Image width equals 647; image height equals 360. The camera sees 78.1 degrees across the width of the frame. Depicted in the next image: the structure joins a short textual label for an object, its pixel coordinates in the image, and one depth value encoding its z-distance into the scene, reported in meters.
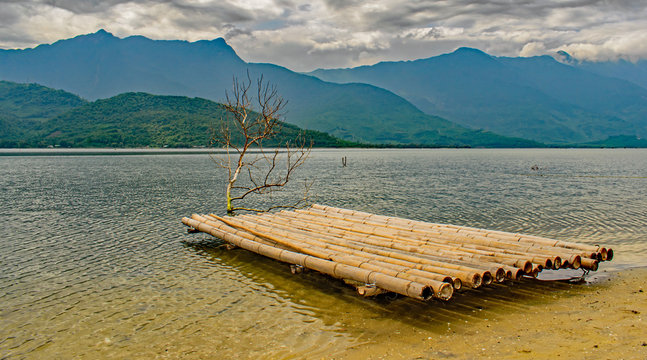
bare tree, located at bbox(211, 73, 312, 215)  21.31
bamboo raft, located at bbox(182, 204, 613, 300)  9.77
